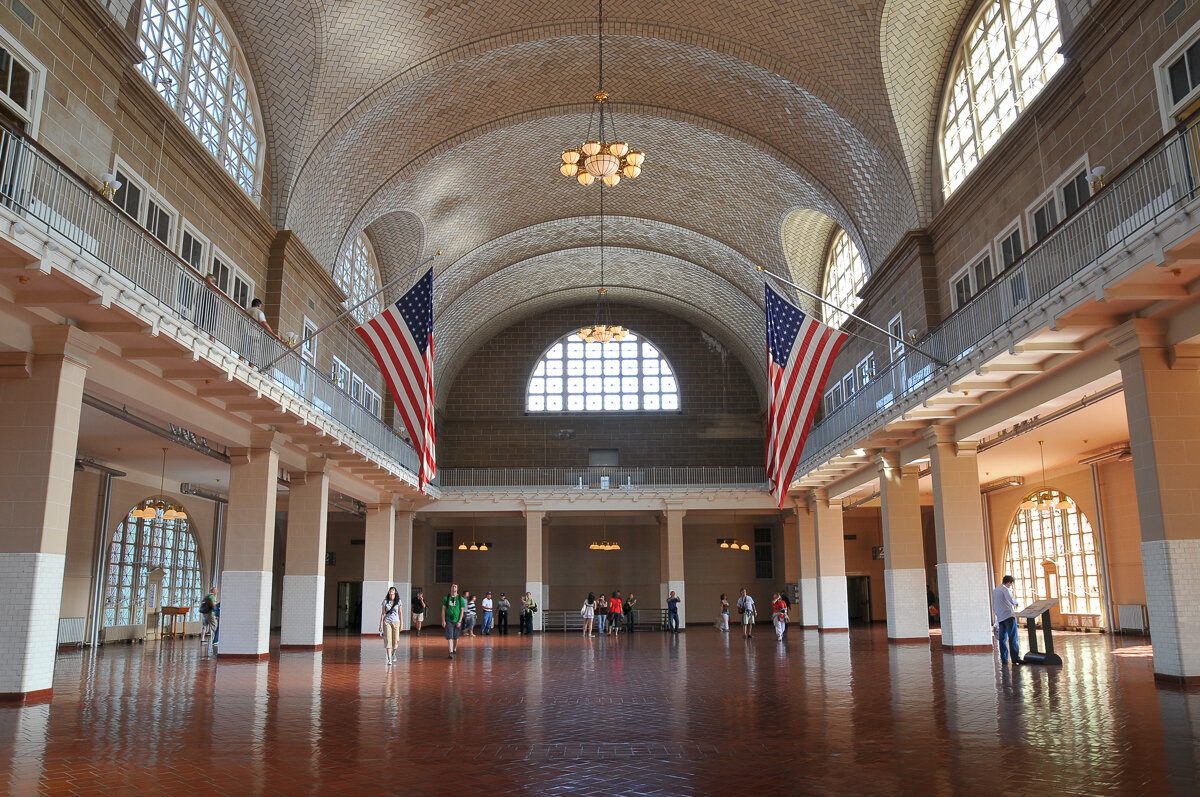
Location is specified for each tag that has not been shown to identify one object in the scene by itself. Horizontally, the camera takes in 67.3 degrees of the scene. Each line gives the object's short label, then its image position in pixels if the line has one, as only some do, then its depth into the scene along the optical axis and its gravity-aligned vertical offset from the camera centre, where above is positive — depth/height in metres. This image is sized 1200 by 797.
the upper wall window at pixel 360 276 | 26.48 +9.12
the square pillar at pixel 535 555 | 32.75 +0.74
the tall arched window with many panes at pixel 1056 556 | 25.98 +0.52
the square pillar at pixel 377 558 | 28.92 +0.58
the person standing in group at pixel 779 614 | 24.33 -1.07
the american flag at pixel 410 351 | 16.00 +4.00
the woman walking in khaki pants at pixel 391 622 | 17.02 -0.87
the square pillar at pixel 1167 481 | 11.21 +1.15
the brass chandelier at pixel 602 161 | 18.58 +8.51
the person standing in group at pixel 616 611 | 30.55 -1.19
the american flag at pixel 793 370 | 15.10 +3.50
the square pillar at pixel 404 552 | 32.66 +0.86
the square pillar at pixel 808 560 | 32.34 +0.51
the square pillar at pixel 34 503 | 11.02 +0.92
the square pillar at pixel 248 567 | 18.20 +0.19
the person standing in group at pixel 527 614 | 31.35 -1.32
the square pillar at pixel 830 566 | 29.02 +0.27
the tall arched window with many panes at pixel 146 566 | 25.88 +0.33
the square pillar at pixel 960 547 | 18.48 +0.55
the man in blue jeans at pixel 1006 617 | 14.70 -0.70
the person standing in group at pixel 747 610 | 26.33 -1.02
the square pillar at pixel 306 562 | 21.58 +0.34
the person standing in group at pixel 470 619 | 29.69 -1.40
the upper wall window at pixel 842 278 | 27.33 +9.23
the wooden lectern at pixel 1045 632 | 14.39 -0.94
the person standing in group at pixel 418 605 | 23.03 -0.74
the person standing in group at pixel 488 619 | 30.61 -1.46
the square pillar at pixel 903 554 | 21.75 +0.48
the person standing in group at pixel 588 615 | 29.39 -1.27
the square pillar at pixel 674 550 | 33.19 +0.90
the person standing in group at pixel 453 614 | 20.02 -0.86
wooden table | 27.31 -1.17
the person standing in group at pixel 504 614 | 32.11 -1.38
